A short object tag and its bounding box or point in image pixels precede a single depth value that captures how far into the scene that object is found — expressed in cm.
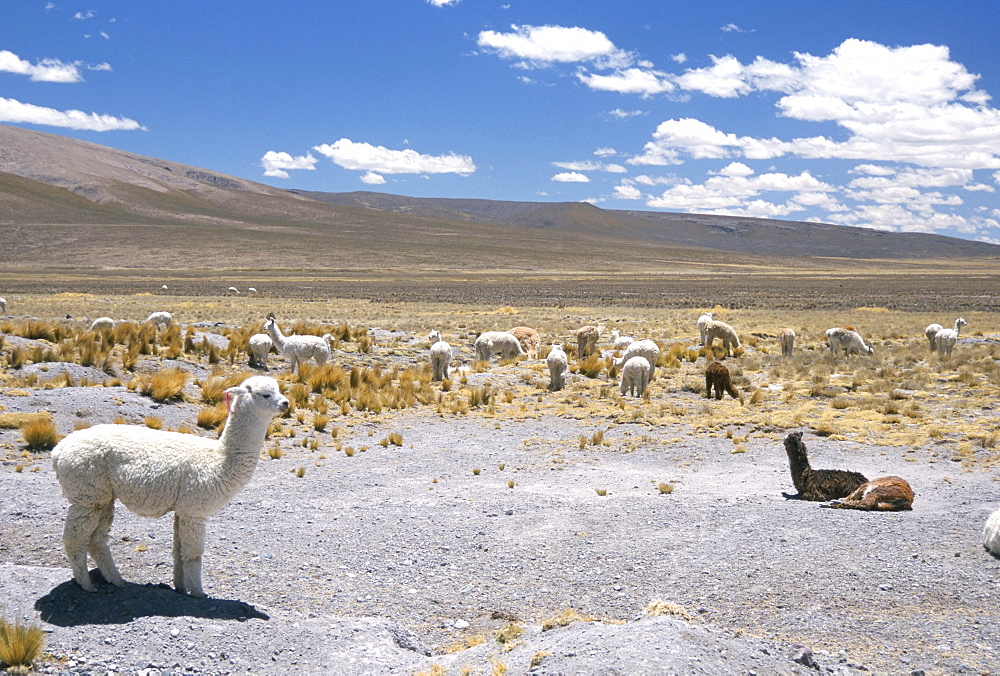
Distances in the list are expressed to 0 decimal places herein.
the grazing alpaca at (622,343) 2130
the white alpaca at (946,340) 2188
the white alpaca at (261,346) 1856
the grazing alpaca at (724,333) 2350
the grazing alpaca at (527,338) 2247
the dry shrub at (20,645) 468
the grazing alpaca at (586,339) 2138
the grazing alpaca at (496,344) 2072
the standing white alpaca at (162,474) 562
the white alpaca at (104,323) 2189
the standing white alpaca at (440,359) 1774
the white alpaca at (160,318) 2370
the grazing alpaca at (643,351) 1734
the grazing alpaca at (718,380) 1606
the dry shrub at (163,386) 1353
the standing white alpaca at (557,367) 1698
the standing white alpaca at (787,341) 2277
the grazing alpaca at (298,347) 1756
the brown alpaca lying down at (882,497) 832
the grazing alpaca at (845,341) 2245
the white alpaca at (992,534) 679
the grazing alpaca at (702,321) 2471
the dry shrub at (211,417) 1258
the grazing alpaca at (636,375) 1617
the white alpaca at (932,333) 2341
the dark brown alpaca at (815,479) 901
